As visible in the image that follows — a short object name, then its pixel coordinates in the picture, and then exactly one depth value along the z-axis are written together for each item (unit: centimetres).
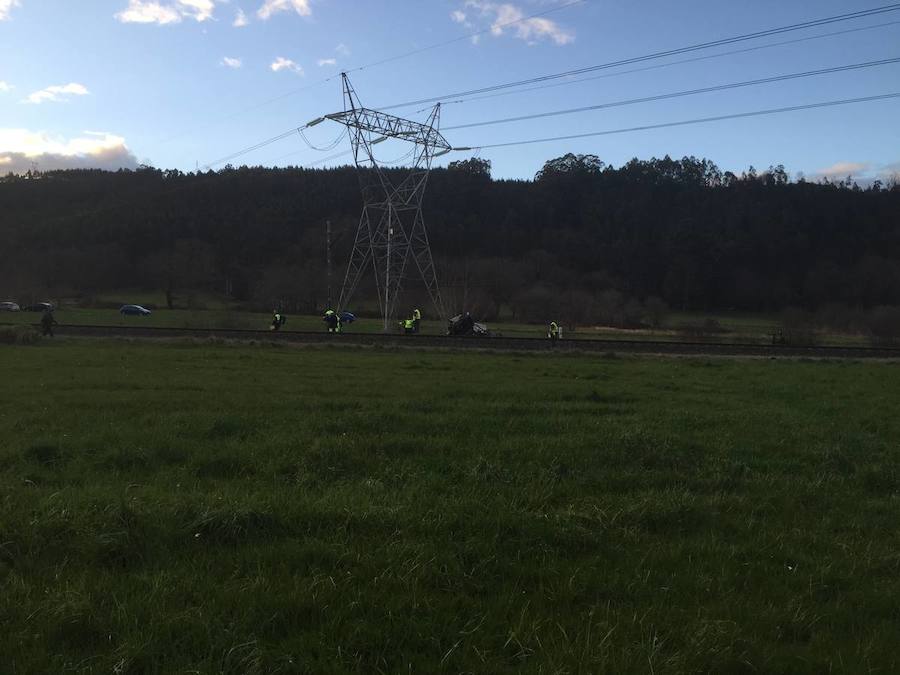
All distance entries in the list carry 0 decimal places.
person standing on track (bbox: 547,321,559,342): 3406
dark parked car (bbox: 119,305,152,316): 6228
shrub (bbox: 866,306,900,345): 4497
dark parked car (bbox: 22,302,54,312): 6381
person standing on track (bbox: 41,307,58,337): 2750
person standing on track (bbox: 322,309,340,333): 3616
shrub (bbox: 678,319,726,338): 5025
